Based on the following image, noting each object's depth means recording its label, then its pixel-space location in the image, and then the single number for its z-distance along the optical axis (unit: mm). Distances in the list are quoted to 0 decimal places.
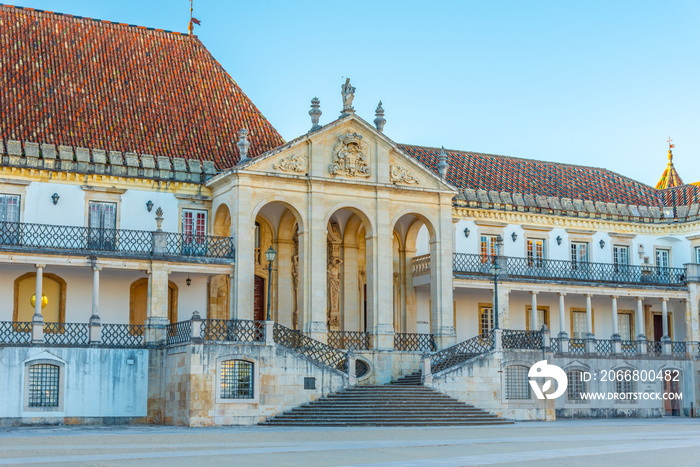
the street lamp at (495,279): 35566
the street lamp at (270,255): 32906
